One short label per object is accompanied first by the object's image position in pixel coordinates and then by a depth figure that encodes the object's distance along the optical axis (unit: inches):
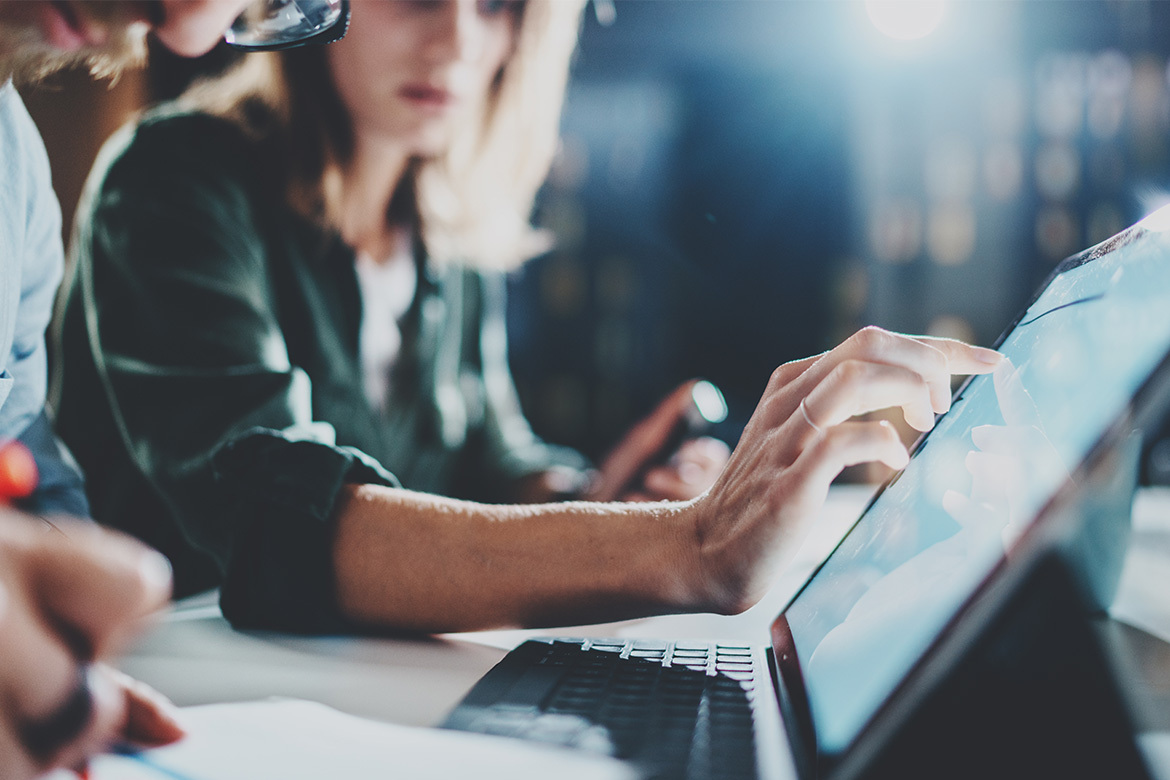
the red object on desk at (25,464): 24.6
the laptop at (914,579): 13.4
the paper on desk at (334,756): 14.0
